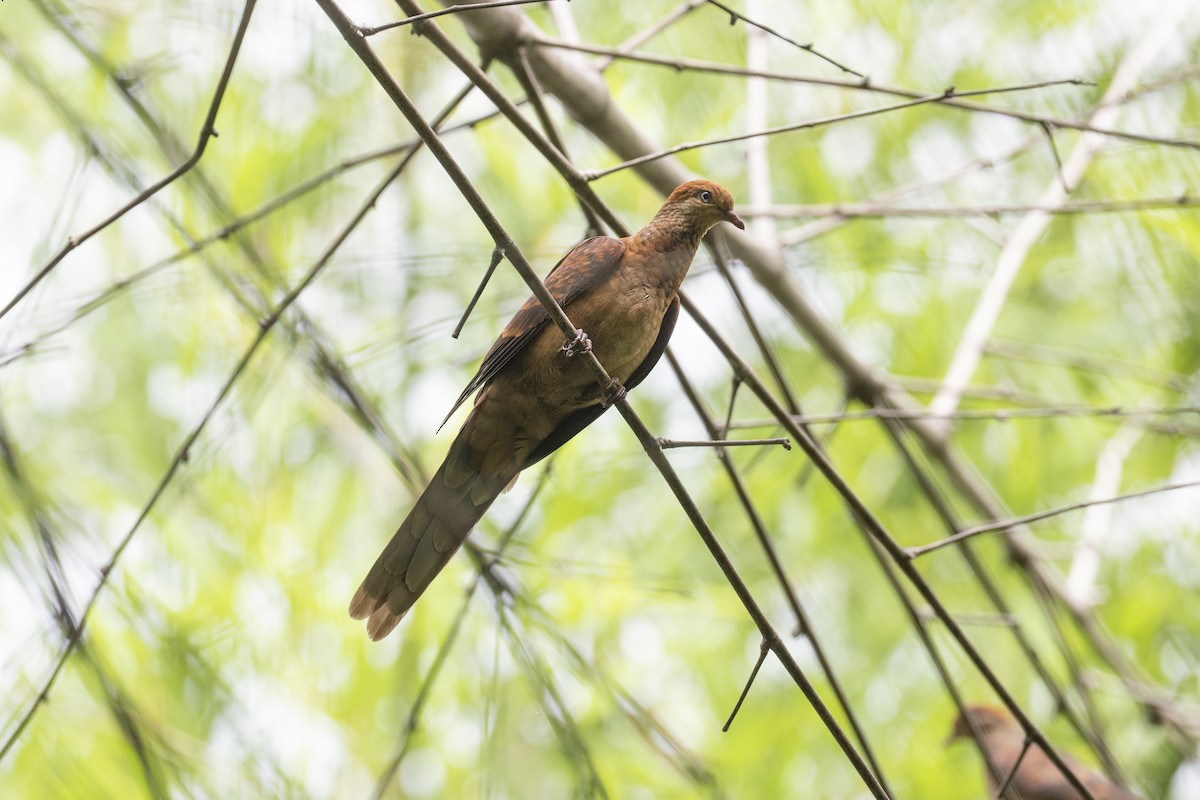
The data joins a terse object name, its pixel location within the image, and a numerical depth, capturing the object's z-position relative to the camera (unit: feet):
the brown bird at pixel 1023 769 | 25.65
